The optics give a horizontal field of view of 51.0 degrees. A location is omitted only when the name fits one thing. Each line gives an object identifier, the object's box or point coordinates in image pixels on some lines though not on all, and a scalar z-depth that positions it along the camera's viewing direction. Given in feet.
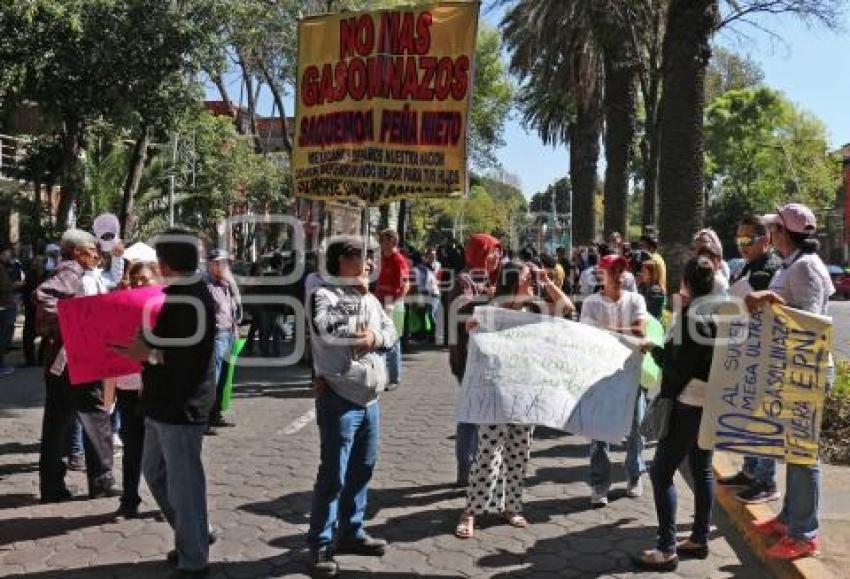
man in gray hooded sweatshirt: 15.67
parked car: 122.52
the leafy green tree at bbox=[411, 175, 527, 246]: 240.73
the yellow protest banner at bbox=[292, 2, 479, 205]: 27.09
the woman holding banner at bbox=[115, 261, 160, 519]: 19.08
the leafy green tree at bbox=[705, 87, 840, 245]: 188.65
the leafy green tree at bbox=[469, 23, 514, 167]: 166.20
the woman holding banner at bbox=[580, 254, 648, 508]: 19.89
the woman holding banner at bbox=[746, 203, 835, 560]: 16.07
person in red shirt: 36.78
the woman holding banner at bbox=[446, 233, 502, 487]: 20.31
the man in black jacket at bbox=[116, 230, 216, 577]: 15.16
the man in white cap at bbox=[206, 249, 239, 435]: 26.78
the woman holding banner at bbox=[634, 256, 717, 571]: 16.26
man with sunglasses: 19.70
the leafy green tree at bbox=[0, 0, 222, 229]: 46.34
